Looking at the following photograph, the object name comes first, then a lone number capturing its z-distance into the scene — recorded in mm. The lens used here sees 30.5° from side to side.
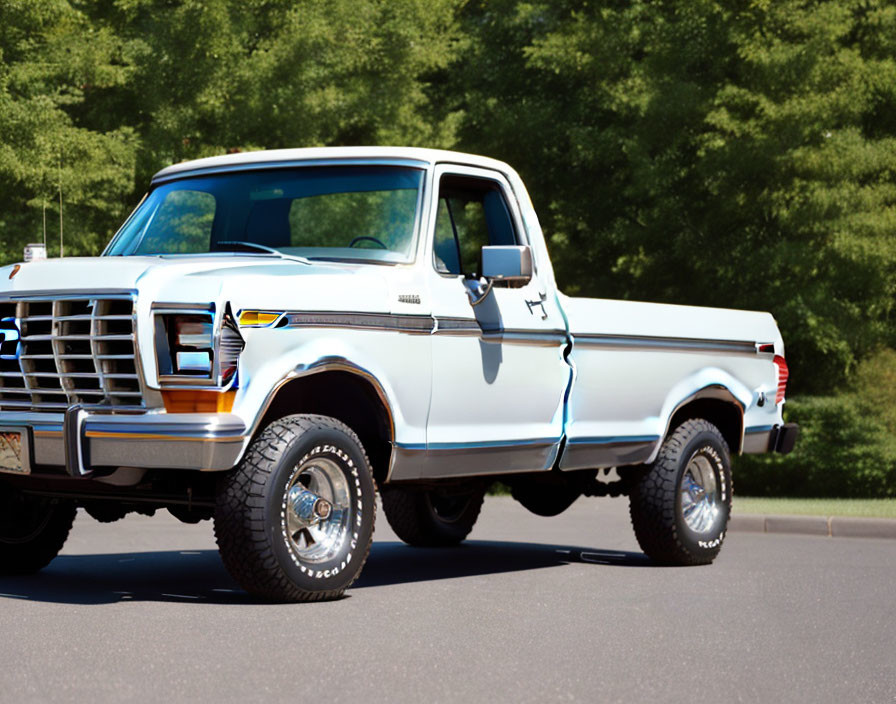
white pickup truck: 8211
